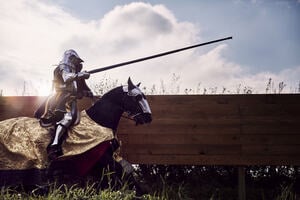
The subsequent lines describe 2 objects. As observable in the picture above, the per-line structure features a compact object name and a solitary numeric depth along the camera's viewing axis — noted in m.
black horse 5.78
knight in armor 5.78
